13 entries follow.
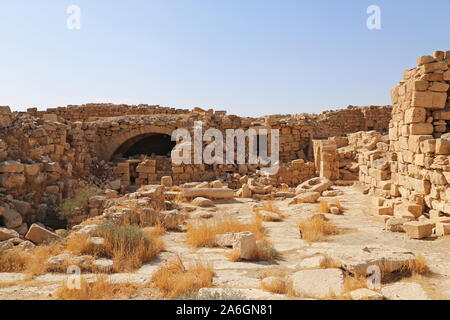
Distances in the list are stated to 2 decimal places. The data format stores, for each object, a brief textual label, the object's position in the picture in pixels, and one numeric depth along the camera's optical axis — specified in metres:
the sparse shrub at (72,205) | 7.76
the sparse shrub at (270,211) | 7.25
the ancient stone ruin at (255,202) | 4.21
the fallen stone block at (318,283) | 3.59
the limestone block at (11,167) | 7.82
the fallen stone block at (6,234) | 5.71
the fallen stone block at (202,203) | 8.71
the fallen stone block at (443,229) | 5.42
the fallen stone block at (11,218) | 6.68
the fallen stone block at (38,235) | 5.88
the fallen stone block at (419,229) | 5.50
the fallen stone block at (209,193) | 9.43
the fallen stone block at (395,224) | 6.02
